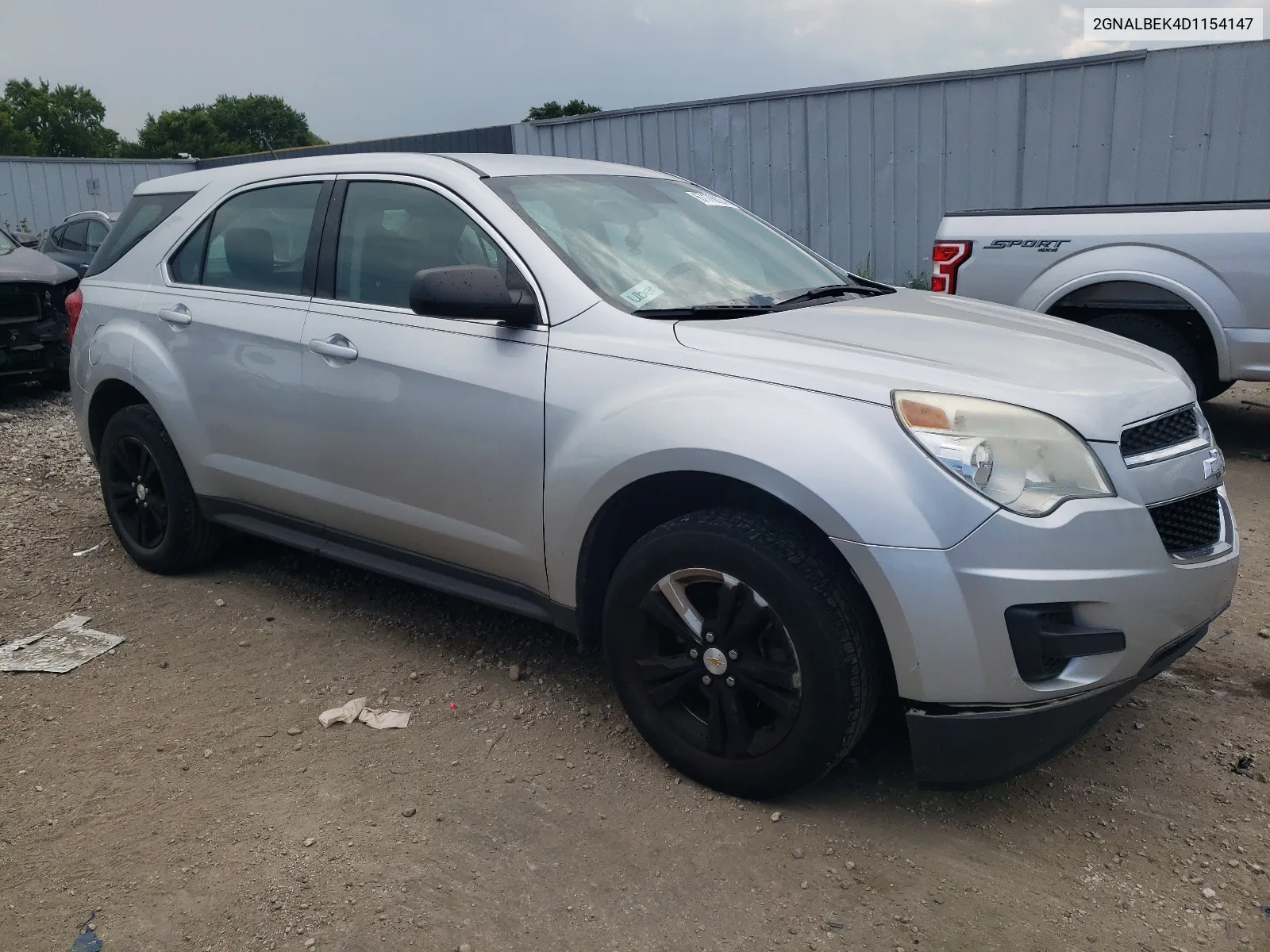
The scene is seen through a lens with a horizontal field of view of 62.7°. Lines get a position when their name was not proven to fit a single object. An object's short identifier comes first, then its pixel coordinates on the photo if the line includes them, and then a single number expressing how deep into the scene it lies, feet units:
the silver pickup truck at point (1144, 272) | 19.33
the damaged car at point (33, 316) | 29.32
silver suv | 8.16
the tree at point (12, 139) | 215.10
